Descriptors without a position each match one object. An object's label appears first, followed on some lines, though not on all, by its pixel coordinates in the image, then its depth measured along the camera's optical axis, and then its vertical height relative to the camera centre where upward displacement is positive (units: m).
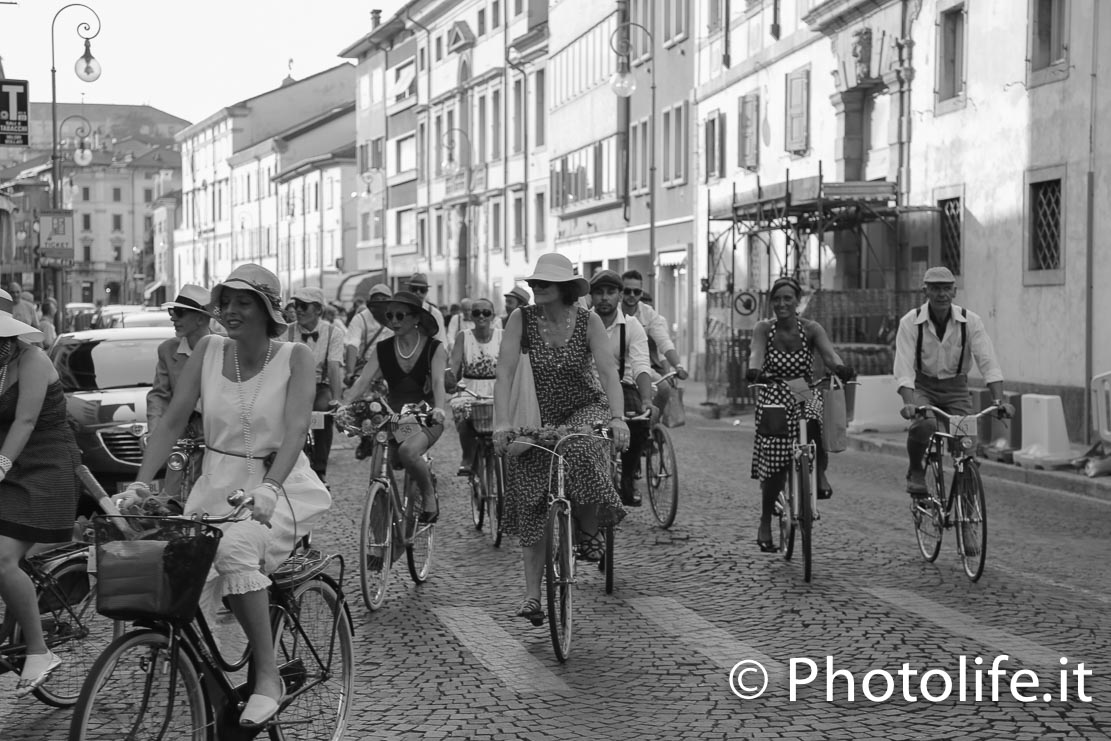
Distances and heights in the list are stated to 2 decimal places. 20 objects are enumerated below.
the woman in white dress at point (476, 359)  13.23 -0.42
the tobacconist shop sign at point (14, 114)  26.11 +2.94
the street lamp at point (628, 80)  34.47 +4.50
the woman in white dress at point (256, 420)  5.51 -0.38
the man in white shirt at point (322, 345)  15.04 -0.35
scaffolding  25.73 +0.53
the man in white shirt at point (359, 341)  14.99 -0.34
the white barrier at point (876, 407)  22.34 -1.33
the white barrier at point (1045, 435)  17.59 -1.35
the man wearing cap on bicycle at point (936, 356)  10.73 -0.33
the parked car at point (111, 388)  13.68 -0.69
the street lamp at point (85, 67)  35.88 +5.09
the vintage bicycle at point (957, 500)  10.06 -1.18
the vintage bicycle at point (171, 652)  4.81 -1.01
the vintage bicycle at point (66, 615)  6.91 -1.25
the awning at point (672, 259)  40.69 +1.08
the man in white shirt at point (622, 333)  12.19 -0.21
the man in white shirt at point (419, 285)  14.70 +0.17
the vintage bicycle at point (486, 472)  12.04 -1.19
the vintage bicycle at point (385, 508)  9.52 -1.15
